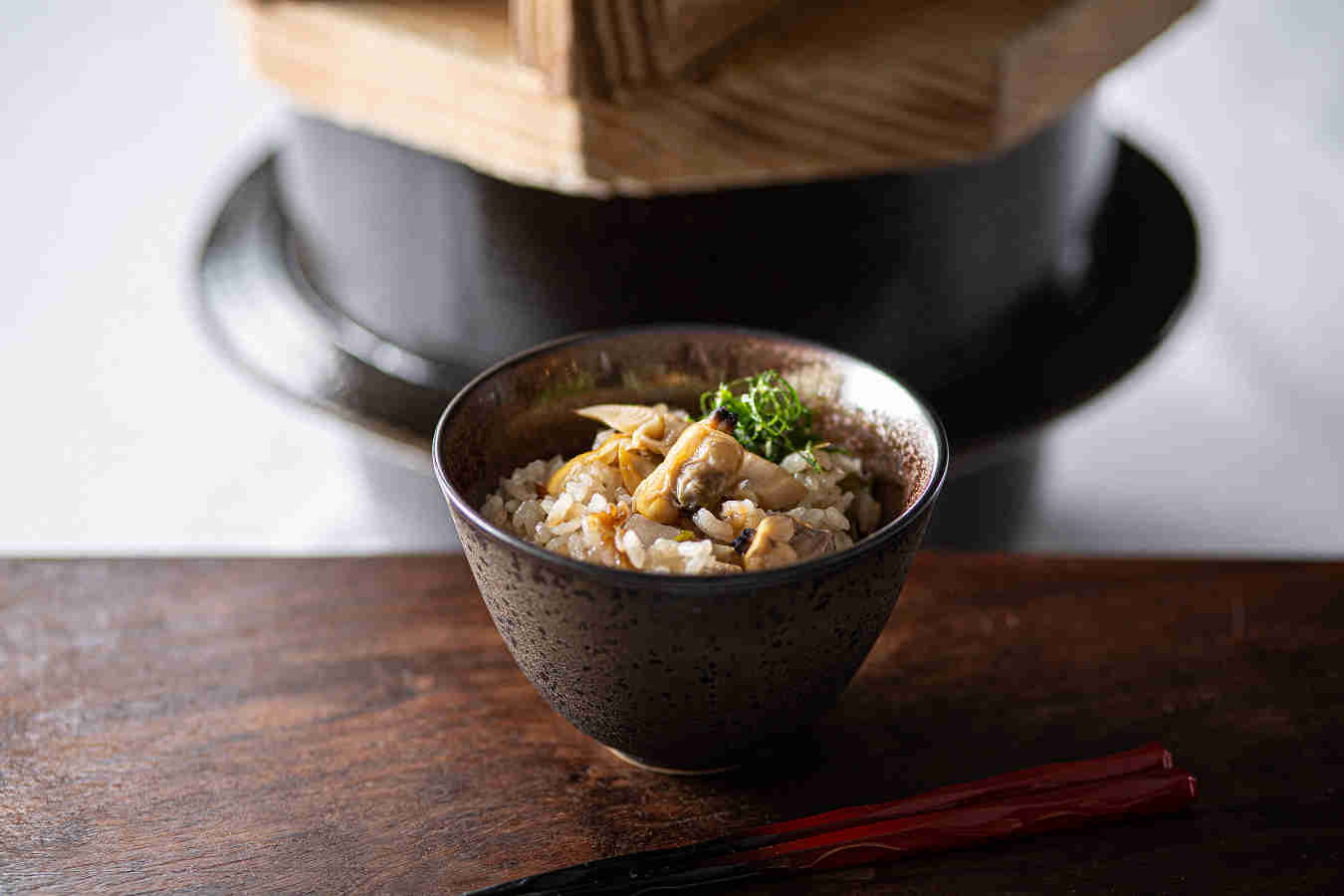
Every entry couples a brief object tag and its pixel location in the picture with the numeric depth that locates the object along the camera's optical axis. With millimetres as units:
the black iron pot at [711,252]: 757
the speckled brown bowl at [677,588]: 516
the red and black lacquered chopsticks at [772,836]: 534
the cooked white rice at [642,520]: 533
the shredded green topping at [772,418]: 568
